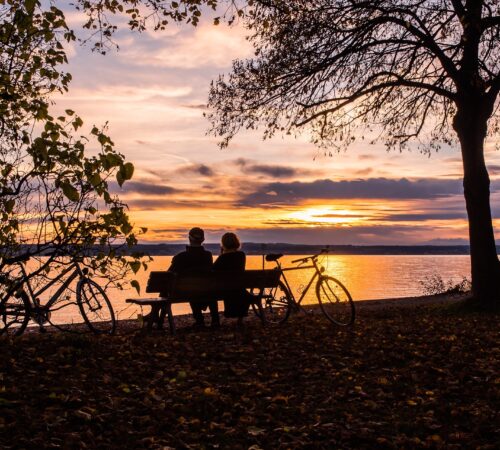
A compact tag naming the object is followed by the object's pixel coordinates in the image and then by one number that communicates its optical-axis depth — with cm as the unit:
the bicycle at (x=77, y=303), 896
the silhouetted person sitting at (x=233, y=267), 1238
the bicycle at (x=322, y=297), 1275
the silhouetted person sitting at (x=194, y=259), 1200
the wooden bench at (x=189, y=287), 1170
